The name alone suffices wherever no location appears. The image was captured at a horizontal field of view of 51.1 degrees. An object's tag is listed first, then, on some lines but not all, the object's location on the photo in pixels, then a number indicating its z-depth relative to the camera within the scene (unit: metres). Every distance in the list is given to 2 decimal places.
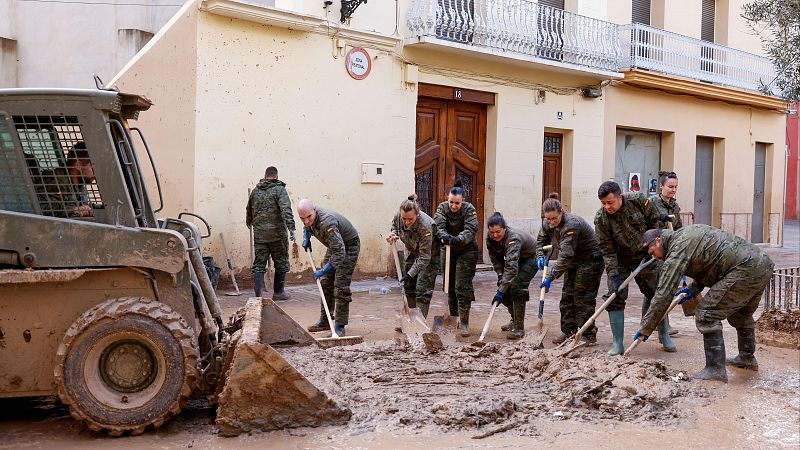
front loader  4.97
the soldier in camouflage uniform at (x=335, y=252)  8.22
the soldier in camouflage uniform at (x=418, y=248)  8.44
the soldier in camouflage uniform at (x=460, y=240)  8.73
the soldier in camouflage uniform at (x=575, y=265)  8.06
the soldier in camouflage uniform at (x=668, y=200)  8.90
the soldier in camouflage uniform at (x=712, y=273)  6.61
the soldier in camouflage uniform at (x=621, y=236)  7.80
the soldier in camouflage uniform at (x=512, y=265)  8.38
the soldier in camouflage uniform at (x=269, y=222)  10.73
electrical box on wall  13.21
